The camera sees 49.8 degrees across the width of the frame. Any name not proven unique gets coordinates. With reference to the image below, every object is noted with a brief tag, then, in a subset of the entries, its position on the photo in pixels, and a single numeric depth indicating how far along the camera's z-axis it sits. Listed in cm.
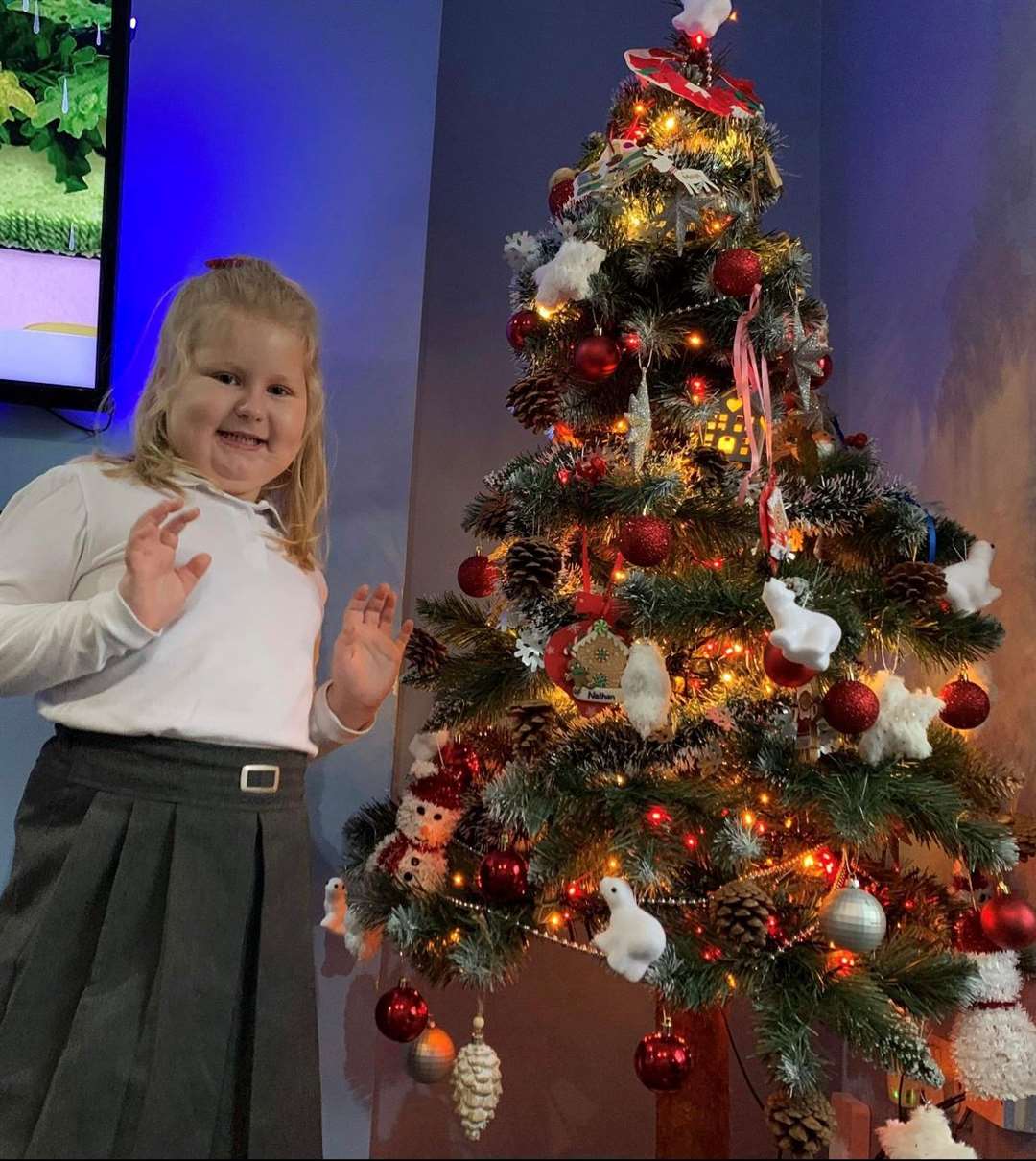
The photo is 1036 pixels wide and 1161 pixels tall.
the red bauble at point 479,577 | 137
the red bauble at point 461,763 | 132
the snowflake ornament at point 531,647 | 121
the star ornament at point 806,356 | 127
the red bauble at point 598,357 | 126
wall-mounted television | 153
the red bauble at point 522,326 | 137
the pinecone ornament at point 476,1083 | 113
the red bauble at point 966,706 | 120
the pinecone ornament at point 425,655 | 133
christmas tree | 105
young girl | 108
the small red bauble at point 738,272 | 121
